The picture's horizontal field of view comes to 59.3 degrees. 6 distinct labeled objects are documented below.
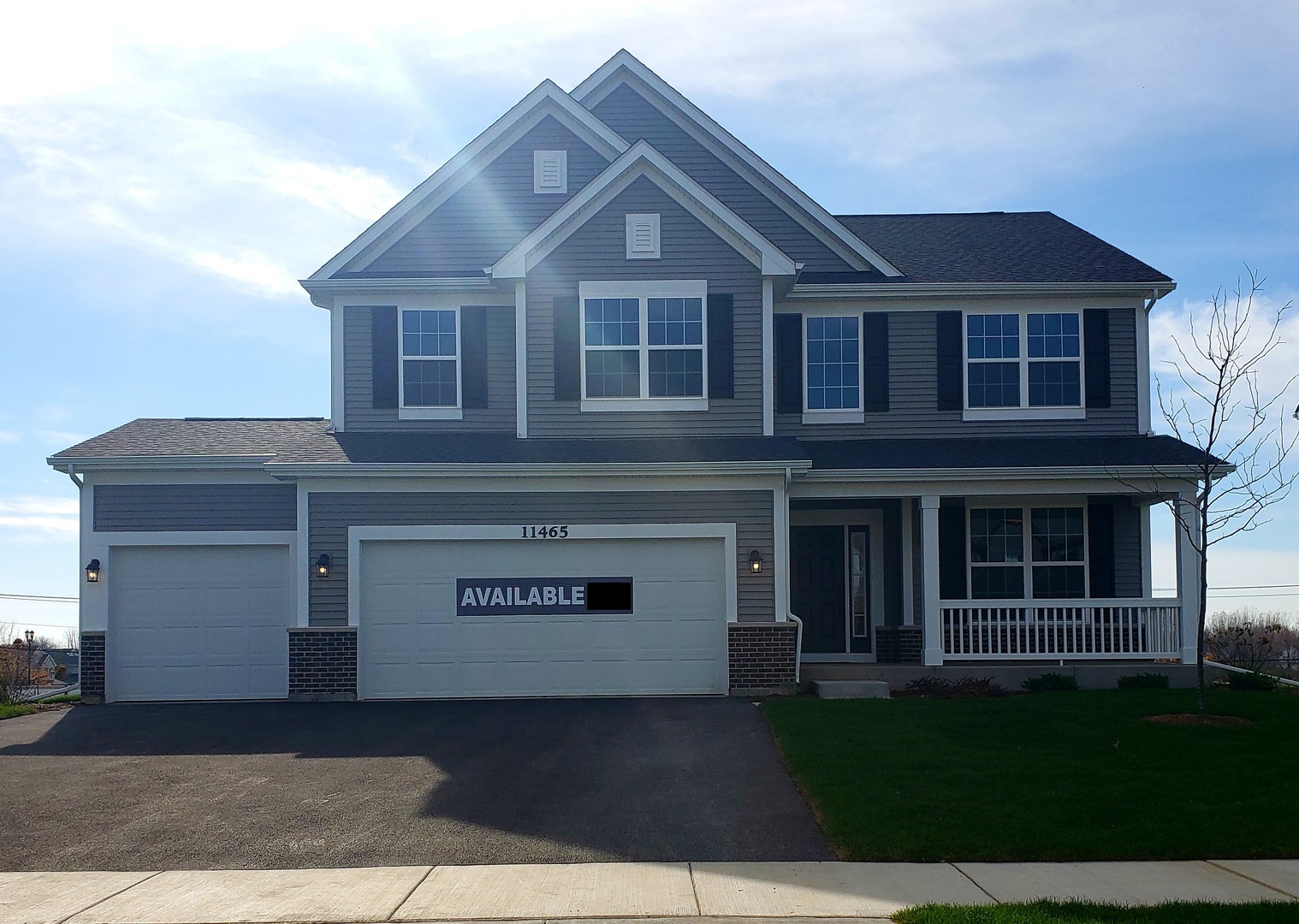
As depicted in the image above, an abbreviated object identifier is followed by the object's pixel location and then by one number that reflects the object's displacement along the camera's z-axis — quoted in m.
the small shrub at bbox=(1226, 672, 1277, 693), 15.80
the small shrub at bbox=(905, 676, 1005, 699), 15.55
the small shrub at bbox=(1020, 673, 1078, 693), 16.03
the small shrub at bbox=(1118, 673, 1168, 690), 16.11
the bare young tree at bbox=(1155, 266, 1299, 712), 13.38
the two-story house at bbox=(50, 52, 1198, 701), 16.00
